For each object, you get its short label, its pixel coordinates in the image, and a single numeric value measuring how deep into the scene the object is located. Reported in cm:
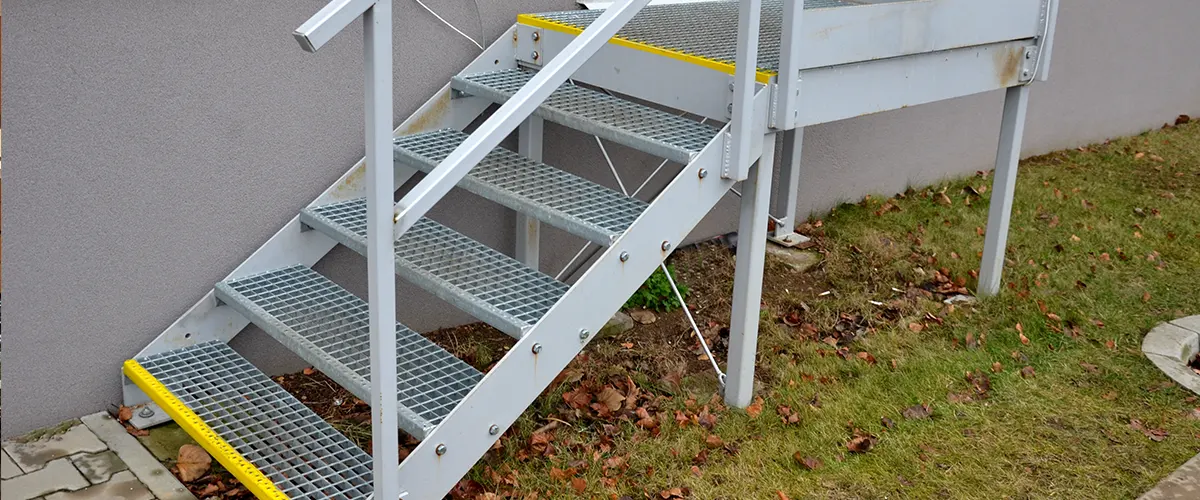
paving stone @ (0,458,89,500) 300
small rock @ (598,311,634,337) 430
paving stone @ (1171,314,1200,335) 450
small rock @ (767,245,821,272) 510
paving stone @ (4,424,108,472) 320
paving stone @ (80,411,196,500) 307
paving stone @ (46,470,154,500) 301
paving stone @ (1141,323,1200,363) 427
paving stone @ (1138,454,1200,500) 316
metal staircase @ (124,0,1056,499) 269
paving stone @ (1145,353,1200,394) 397
